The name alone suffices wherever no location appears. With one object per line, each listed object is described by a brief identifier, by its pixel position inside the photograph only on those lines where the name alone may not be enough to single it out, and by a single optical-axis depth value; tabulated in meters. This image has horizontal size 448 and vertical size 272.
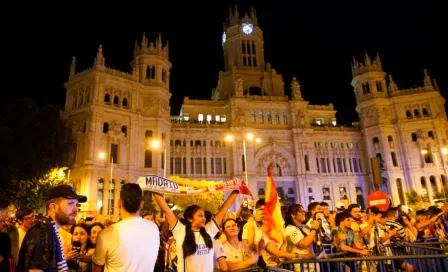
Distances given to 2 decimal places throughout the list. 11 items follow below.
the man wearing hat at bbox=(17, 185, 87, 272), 3.08
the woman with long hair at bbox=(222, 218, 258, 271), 5.39
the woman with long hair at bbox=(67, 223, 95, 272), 5.73
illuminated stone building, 40.38
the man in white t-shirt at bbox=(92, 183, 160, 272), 3.41
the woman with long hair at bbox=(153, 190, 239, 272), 4.83
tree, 26.47
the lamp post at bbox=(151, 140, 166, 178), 40.58
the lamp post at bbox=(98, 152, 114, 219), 34.94
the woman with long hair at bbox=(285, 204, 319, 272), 6.27
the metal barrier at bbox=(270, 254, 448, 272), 4.98
